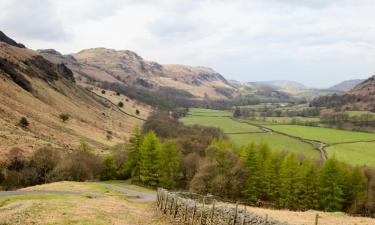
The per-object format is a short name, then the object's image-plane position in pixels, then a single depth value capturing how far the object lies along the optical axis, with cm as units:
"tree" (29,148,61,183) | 9206
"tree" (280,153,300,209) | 8725
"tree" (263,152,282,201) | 9125
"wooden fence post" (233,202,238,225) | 3133
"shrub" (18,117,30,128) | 12244
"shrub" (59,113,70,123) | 15388
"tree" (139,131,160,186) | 9662
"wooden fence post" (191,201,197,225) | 3688
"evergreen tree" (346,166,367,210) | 8950
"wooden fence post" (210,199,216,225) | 3389
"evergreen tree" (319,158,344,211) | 8588
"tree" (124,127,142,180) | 10456
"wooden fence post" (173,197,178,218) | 4245
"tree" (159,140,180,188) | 9731
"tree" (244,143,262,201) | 9038
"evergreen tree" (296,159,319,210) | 8725
